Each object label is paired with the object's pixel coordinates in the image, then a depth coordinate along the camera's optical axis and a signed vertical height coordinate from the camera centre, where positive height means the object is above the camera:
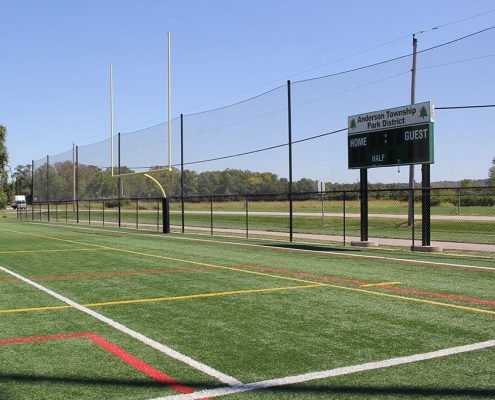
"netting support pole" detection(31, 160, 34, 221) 51.32 +1.76
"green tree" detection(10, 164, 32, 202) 100.22 +2.19
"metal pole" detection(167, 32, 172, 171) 22.78 +2.78
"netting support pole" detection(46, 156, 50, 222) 47.46 +1.58
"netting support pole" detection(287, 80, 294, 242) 19.75 +2.47
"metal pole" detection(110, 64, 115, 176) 26.09 +4.36
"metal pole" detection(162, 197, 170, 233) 25.22 -0.87
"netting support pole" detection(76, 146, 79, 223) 42.69 +1.85
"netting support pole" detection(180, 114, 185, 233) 27.98 +2.57
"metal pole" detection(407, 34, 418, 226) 20.04 +4.22
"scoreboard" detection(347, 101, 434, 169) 14.79 +1.69
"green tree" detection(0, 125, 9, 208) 70.50 +4.75
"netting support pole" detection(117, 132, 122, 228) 34.72 +0.97
